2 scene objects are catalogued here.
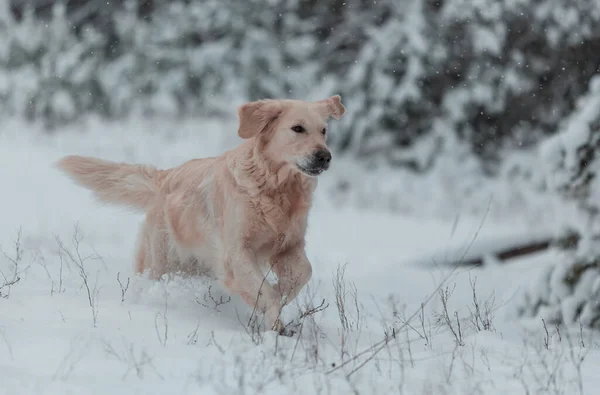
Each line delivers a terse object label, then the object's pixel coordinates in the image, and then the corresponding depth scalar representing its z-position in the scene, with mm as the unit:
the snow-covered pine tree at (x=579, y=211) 11859
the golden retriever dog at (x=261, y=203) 9398
